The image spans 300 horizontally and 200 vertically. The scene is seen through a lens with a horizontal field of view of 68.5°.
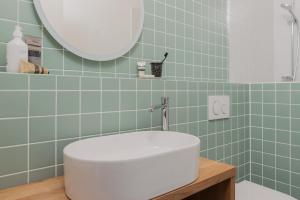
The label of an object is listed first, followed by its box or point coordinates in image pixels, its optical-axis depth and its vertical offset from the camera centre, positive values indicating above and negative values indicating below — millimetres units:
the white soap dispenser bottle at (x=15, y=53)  779 +159
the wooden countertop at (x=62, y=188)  659 -297
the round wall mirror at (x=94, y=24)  916 +338
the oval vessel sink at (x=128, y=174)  568 -215
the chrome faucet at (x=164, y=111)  1078 -68
